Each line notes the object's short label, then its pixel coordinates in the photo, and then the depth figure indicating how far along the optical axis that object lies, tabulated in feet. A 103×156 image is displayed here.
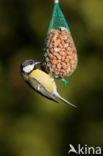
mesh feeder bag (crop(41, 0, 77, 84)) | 26.50
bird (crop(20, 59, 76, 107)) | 25.61
